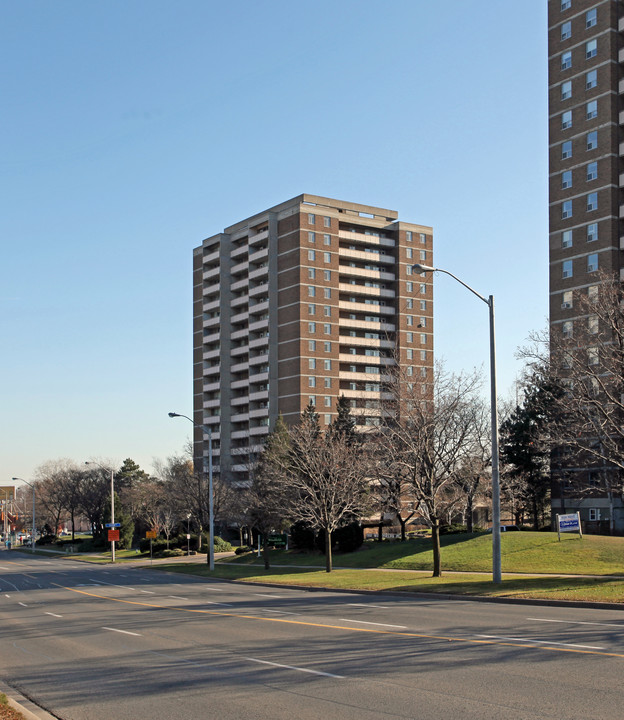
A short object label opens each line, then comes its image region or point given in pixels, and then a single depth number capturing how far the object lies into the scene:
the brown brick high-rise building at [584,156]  70.75
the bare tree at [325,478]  44.38
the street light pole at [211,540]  50.58
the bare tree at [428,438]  34.47
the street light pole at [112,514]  74.21
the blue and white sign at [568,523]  40.59
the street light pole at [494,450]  26.97
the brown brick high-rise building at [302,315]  101.88
